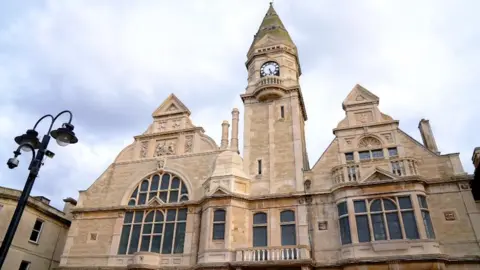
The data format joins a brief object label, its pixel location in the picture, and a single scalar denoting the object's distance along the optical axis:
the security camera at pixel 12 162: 8.57
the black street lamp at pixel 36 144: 8.57
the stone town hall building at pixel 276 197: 18.12
